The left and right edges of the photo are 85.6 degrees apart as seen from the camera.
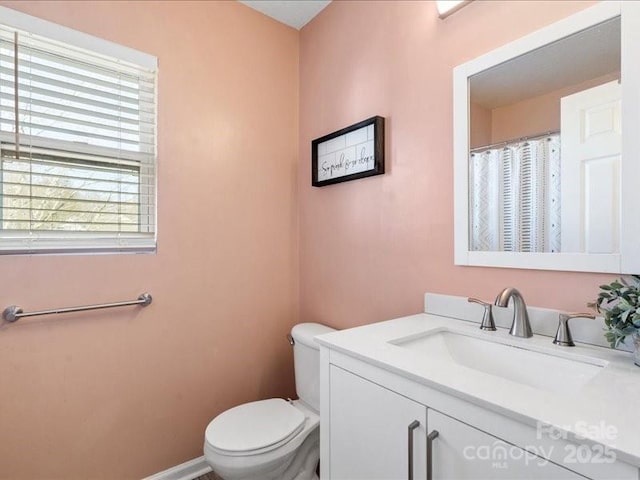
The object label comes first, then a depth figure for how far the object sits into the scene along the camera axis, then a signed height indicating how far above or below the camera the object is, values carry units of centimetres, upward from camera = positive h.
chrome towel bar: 128 -27
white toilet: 129 -77
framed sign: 155 +44
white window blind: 130 +42
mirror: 94 +29
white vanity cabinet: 64 -44
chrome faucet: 105 -23
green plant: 79 -16
